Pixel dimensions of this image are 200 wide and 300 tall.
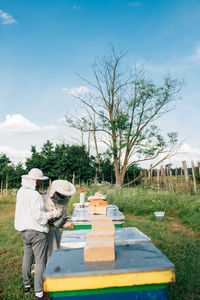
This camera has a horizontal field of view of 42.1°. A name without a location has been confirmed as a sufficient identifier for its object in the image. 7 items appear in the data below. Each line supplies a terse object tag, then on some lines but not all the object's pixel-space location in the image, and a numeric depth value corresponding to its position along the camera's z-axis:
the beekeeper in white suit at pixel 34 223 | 3.07
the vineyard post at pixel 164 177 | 12.66
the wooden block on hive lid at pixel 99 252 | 1.65
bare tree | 17.81
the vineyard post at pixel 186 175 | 11.10
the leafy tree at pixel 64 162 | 19.52
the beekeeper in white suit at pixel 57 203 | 3.38
